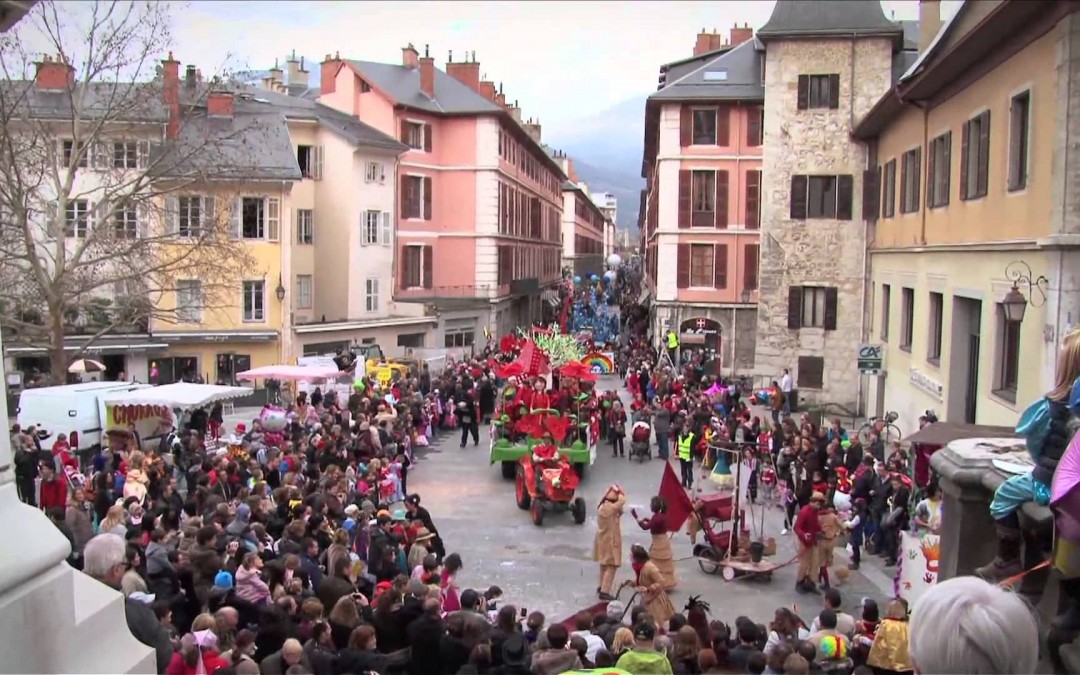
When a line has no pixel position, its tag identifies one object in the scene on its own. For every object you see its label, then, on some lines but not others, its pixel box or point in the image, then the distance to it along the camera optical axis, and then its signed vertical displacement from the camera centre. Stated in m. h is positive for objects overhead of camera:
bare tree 21.16 +1.83
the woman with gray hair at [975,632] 2.42 -0.84
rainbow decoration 27.41 -2.29
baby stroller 23.59 -3.77
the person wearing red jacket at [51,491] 13.54 -2.94
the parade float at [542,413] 20.25 -2.80
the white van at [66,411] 19.98 -2.72
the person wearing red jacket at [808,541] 13.62 -3.52
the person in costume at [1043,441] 4.29 -0.68
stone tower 31.89 +3.54
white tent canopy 19.87 -2.41
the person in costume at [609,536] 13.49 -3.44
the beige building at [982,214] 14.23 +1.23
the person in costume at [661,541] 12.44 -3.30
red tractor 17.77 -3.61
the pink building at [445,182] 44.22 +4.44
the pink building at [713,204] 37.62 +2.94
